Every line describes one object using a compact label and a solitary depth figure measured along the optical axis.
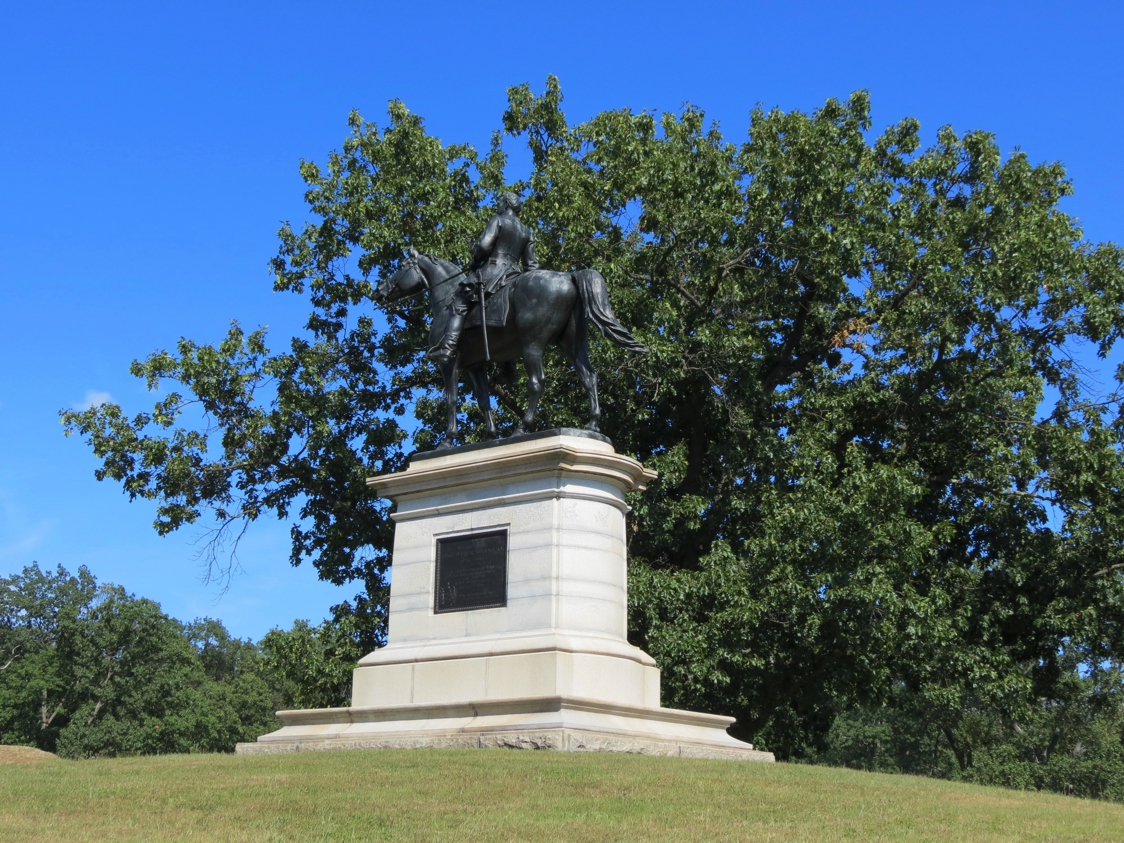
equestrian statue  16.20
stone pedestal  14.09
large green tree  22.45
